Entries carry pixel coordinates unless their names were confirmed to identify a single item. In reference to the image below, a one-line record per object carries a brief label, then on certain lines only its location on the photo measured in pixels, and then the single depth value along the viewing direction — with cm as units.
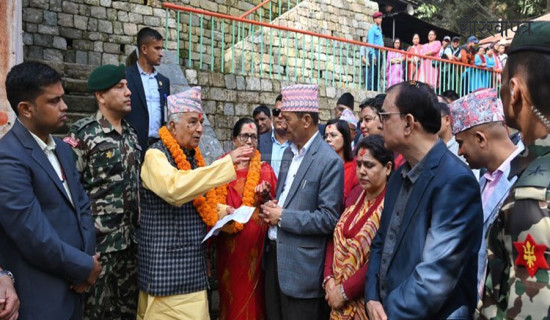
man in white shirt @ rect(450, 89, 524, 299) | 293
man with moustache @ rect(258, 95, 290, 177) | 655
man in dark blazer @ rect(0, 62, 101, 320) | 271
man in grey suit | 373
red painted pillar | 398
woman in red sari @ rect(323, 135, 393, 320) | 327
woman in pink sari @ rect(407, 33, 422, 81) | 1210
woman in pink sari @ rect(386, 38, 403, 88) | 1209
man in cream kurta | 366
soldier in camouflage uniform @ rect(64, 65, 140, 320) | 372
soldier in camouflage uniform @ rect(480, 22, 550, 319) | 150
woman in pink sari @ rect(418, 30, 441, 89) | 1219
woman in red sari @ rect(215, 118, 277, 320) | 417
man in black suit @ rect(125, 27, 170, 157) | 571
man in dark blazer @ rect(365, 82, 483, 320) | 232
